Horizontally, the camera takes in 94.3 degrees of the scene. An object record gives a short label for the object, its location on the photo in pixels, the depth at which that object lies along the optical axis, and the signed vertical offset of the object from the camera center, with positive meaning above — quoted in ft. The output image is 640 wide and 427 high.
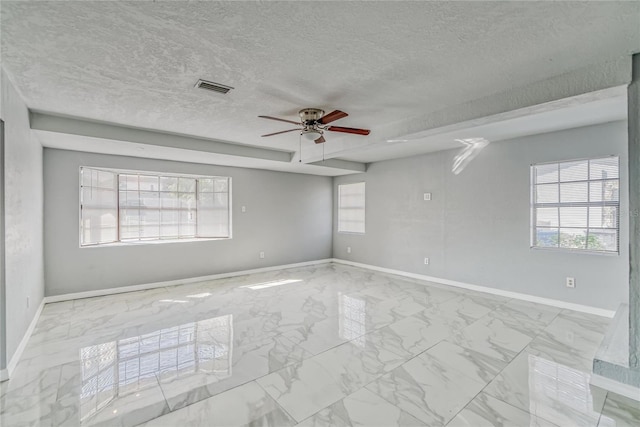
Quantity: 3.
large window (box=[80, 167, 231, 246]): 15.43 +0.22
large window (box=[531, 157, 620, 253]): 12.07 +0.27
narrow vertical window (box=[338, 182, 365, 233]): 22.65 +0.21
